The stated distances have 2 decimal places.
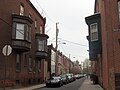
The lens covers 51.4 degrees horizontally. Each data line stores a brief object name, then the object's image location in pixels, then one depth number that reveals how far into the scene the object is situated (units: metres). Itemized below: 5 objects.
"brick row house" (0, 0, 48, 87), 12.60
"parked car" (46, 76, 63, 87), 16.16
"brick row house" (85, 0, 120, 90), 8.95
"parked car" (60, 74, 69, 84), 19.91
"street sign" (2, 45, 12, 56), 7.50
